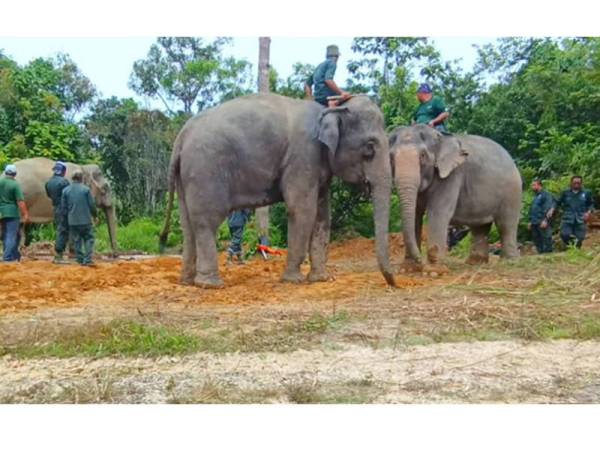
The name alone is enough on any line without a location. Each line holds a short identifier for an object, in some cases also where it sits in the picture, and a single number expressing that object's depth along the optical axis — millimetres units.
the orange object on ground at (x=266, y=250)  13781
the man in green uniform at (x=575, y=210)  12758
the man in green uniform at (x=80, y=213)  10945
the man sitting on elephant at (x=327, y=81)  8875
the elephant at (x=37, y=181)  16266
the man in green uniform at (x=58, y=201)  11586
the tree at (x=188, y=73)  28375
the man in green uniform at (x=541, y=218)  13016
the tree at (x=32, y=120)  21422
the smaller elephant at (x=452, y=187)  9055
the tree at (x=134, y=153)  26266
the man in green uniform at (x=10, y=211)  11484
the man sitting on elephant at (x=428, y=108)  10016
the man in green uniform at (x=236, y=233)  11898
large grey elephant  8250
